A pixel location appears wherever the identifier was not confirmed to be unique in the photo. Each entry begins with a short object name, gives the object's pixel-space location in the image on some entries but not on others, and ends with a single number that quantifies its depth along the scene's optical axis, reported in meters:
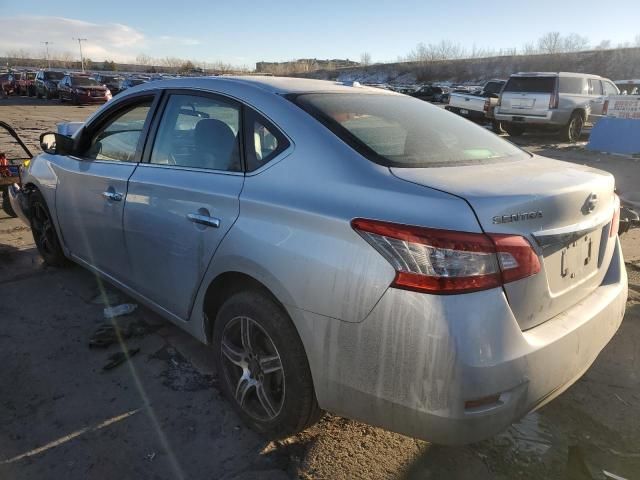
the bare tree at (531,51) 82.38
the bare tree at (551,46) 81.31
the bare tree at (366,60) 122.98
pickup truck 17.33
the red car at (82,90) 28.55
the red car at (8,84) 37.08
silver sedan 1.79
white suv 14.75
